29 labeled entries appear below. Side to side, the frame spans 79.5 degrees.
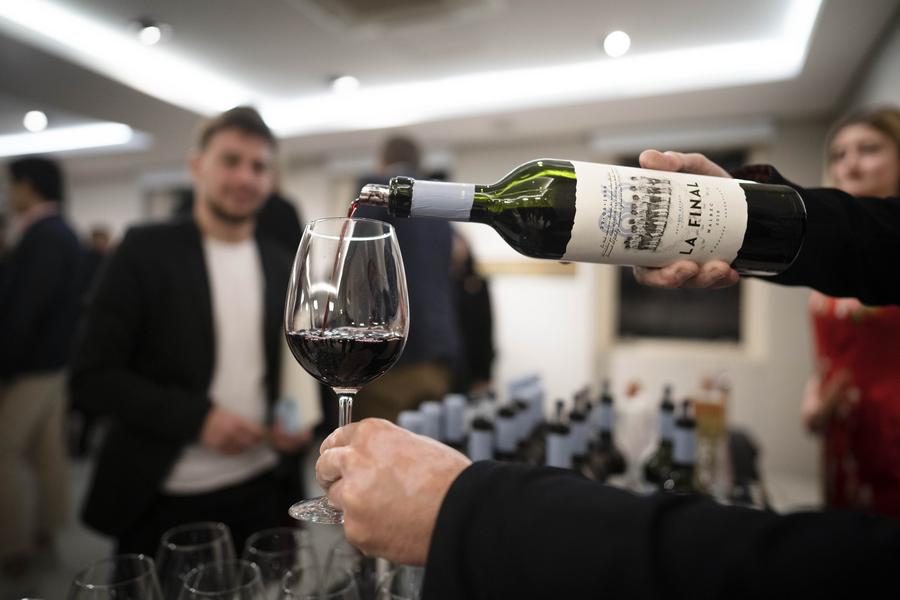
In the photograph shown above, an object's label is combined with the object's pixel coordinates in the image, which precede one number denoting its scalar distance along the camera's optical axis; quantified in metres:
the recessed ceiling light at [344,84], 3.65
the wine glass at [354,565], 0.70
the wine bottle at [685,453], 1.19
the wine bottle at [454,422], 1.29
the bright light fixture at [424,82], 2.95
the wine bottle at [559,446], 1.14
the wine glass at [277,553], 0.74
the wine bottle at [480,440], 1.15
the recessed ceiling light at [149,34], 2.91
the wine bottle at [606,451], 1.44
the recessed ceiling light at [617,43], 2.99
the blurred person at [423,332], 1.76
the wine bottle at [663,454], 1.36
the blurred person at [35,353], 2.52
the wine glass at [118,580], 0.58
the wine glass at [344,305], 0.60
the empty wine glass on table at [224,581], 0.60
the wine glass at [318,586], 0.59
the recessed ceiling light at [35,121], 4.56
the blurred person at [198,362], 1.30
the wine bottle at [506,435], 1.23
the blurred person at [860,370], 1.62
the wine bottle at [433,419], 1.23
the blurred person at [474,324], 2.99
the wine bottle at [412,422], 1.14
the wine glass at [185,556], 0.73
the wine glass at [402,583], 0.63
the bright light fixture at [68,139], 5.23
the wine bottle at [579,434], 1.24
